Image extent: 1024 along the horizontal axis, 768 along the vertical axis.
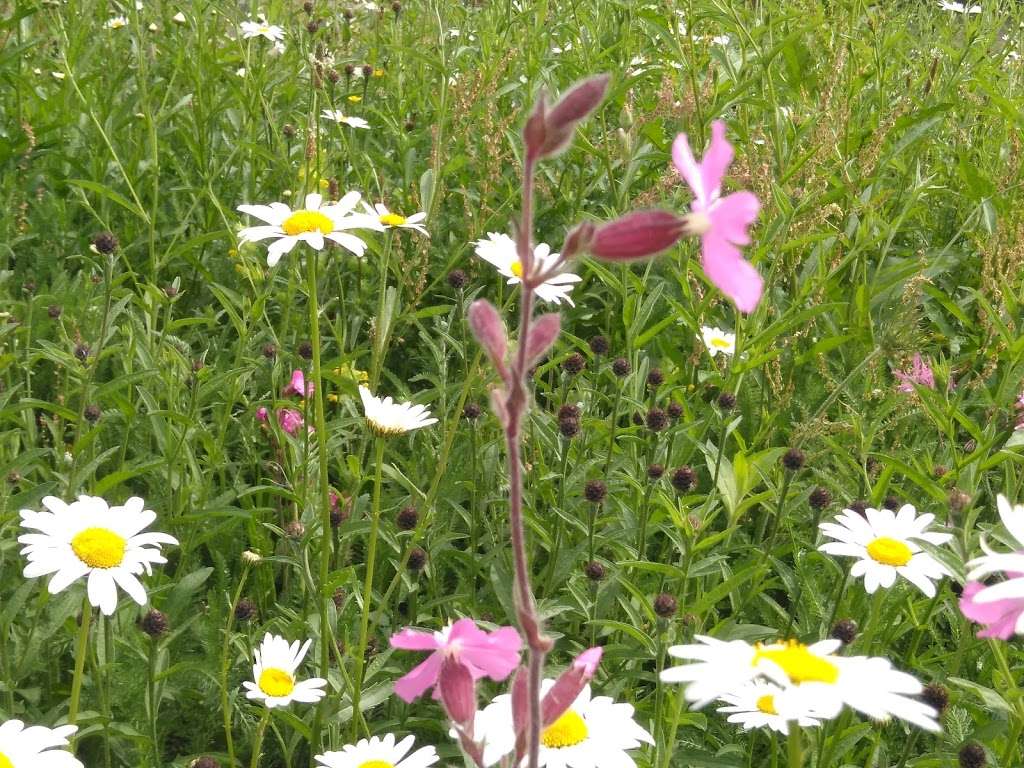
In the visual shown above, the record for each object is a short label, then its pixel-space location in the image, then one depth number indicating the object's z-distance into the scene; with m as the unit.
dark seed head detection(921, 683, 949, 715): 0.35
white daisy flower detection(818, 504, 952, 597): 0.37
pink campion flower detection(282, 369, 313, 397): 0.53
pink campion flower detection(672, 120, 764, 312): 0.17
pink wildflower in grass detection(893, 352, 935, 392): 0.51
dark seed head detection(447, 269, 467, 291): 0.54
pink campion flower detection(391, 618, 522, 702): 0.21
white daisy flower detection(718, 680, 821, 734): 0.32
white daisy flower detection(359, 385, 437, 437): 0.42
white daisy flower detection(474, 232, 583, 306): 0.50
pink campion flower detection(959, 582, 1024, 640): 0.21
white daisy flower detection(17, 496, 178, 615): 0.35
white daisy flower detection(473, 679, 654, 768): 0.31
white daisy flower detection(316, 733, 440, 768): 0.32
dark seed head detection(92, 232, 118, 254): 0.46
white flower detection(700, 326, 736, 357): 0.59
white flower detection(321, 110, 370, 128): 0.71
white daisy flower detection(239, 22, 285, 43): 0.82
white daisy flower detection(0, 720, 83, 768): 0.29
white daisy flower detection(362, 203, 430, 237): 0.51
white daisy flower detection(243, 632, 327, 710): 0.35
